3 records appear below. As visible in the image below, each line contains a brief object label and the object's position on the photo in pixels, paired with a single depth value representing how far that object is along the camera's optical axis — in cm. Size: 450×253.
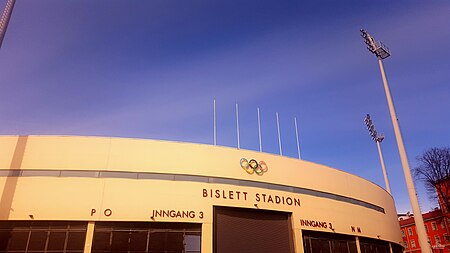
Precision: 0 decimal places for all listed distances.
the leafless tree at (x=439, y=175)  6850
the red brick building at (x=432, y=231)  7569
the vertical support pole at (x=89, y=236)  2494
